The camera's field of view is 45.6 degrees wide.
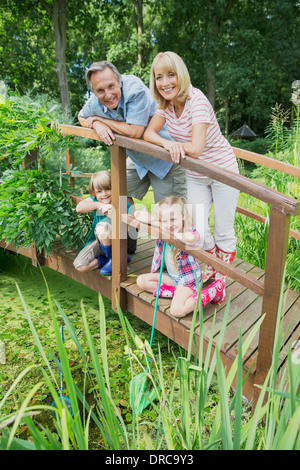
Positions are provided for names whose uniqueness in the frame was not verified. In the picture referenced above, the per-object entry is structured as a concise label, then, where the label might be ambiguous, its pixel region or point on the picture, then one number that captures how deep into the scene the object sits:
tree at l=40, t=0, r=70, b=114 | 11.84
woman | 2.07
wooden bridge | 1.72
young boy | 2.73
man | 2.45
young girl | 2.29
